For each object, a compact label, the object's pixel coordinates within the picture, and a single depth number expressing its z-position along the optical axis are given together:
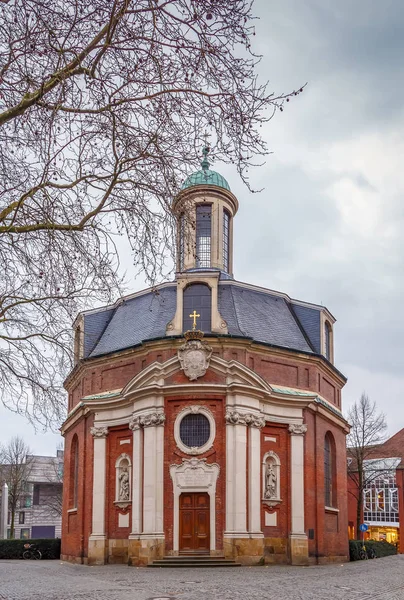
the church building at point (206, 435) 27.28
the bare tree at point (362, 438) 49.33
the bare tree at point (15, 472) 61.62
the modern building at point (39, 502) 77.12
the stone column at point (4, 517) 45.22
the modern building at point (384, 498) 57.03
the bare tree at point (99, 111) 9.05
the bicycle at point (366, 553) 36.22
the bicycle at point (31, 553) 37.81
